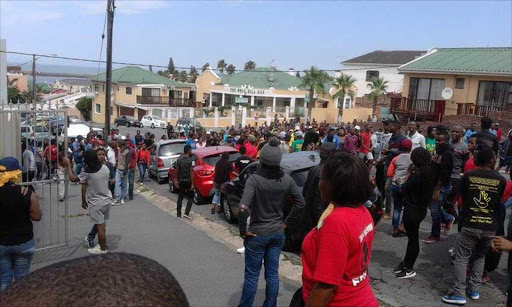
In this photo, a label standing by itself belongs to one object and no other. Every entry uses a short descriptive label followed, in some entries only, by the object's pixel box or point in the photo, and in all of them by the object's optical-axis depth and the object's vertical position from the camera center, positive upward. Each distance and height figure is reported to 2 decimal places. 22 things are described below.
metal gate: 6.45 -0.98
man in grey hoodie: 4.59 -1.34
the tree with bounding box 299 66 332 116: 45.66 +1.29
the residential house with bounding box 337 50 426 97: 51.41 +3.35
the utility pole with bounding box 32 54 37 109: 29.60 +0.70
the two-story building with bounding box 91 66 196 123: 53.41 -1.29
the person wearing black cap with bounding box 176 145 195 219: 9.59 -1.97
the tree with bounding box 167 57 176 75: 105.87 +3.52
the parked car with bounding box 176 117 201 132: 38.57 -3.08
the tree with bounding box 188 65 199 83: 80.49 +2.12
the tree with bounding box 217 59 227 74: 94.61 +4.87
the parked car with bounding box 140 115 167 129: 45.53 -3.87
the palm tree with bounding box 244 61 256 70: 92.54 +5.00
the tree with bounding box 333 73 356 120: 45.53 +0.86
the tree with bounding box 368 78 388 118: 43.67 +0.75
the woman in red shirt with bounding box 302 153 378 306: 2.45 -0.81
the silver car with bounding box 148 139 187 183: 14.87 -2.38
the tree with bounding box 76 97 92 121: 58.78 -3.59
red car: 11.23 -2.06
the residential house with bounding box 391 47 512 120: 24.95 +1.11
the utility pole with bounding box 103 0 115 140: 17.23 +0.69
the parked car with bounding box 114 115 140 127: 47.00 -4.12
